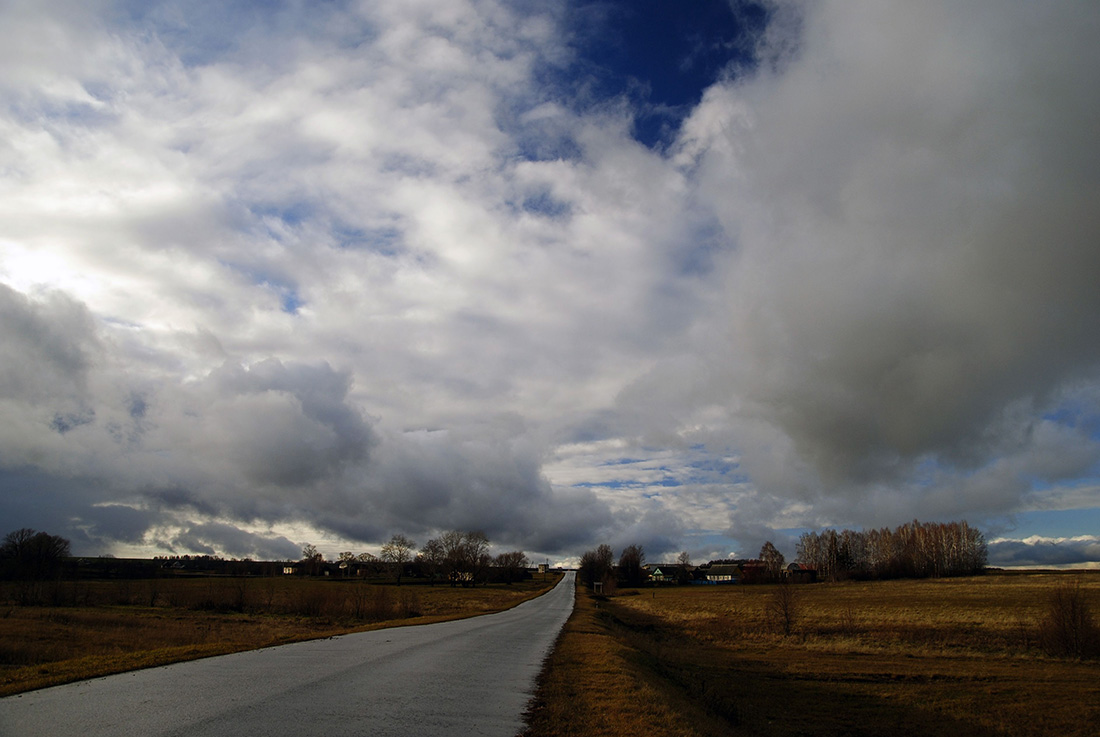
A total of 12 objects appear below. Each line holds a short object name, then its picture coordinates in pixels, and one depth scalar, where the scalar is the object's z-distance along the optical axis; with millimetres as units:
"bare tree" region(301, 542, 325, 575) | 162875
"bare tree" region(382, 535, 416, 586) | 136875
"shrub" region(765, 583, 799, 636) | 40438
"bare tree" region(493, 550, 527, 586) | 164375
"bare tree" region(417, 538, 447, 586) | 148125
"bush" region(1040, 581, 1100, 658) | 29109
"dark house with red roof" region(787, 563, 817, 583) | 148300
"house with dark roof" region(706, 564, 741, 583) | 187000
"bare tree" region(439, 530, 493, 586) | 141750
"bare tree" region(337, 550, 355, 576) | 177675
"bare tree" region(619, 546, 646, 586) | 166250
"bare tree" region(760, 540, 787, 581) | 153250
